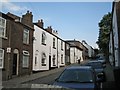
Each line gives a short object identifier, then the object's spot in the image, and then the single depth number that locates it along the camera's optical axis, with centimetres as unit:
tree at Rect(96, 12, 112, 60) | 2875
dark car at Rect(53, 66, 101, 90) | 407
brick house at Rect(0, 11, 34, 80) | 988
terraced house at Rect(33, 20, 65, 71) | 1426
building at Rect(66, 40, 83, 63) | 3030
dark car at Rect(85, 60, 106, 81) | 928
